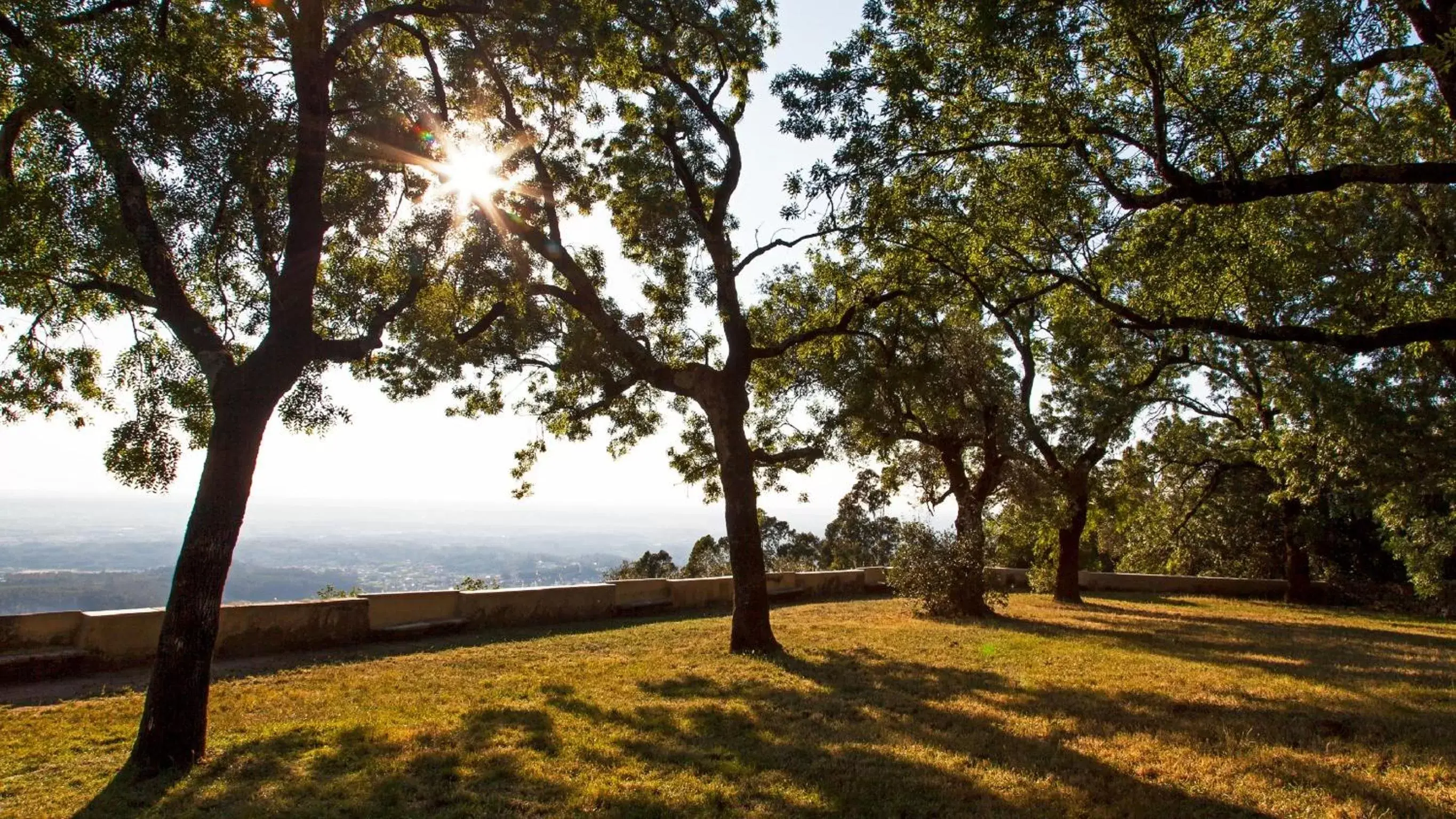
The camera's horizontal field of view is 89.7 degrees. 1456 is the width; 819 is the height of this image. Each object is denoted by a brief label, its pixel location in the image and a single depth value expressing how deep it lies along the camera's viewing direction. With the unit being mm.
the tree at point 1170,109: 6758
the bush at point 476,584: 16328
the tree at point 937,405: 12070
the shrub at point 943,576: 14539
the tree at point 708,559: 23266
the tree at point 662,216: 10727
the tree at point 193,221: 5590
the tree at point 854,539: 32594
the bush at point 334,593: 12622
